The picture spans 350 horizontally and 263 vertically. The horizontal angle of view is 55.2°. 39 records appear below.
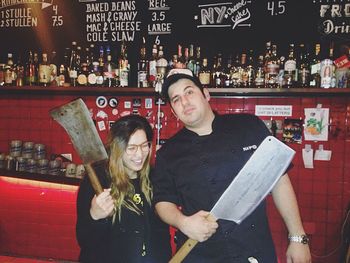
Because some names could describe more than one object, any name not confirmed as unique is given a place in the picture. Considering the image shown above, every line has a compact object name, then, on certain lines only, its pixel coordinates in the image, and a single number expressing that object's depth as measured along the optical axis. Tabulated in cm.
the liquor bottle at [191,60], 357
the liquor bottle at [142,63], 368
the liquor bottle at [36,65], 404
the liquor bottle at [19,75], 401
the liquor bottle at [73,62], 401
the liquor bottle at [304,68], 332
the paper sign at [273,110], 354
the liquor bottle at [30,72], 400
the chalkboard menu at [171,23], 334
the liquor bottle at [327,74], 310
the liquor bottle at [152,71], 355
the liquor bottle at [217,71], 362
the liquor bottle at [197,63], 358
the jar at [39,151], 397
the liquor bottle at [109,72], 365
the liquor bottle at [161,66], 351
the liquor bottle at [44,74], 384
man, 163
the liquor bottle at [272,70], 328
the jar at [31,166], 374
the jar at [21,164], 374
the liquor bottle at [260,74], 337
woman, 164
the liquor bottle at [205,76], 348
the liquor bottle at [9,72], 401
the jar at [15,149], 392
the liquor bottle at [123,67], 360
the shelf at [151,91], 309
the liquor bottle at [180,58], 361
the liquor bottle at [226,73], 355
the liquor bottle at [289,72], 330
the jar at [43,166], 373
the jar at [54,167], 376
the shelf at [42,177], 344
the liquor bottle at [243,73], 347
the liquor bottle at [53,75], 391
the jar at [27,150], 394
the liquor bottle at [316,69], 327
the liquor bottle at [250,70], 349
